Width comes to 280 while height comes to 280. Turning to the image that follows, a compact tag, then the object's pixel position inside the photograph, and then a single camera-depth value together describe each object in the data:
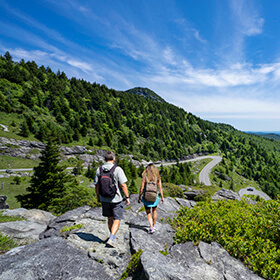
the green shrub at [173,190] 31.63
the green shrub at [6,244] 4.70
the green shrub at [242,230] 4.19
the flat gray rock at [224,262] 3.86
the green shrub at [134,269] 3.76
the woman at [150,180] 5.93
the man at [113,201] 4.88
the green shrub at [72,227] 6.01
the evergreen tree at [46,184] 18.73
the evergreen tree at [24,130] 52.71
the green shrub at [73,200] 15.18
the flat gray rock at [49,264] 3.13
